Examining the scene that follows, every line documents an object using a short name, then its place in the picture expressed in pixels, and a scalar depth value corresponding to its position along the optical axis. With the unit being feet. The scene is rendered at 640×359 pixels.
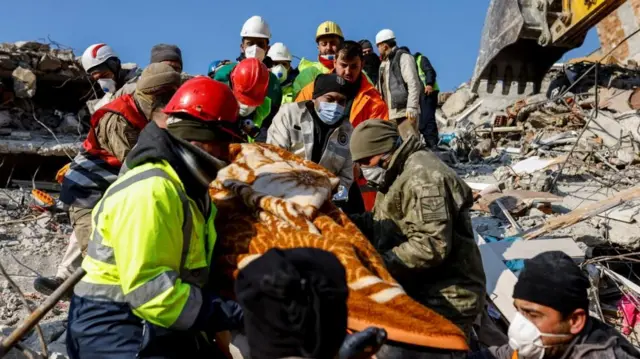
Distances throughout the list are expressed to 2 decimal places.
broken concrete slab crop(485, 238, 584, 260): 14.75
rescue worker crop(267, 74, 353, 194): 12.89
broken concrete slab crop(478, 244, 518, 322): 13.05
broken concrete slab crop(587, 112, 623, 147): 27.30
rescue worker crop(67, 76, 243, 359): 6.24
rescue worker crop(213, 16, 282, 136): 16.39
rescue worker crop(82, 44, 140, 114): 13.52
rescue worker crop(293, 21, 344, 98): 18.58
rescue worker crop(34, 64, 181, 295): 10.48
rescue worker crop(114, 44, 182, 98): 12.76
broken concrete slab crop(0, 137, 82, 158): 22.56
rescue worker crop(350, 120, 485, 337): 9.18
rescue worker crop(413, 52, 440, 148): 27.14
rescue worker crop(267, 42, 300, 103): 20.45
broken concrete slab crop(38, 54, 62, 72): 24.35
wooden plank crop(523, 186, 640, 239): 16.66
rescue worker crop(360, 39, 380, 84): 25.72
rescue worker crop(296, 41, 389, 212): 14.10
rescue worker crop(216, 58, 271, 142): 13.61
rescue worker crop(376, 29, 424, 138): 22.40
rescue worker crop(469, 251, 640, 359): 7.62
